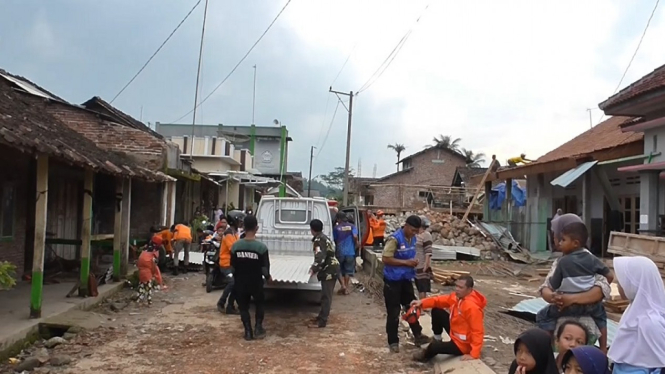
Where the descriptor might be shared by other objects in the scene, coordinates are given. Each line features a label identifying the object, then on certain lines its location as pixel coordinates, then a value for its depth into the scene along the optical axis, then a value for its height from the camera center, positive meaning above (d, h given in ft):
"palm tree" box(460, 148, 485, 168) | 220.43 +20.24
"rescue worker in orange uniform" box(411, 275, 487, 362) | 21.16 -3.83
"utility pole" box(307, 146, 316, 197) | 210.79 +14.54
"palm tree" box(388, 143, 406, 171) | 266.57 +26.40
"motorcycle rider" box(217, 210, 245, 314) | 32.30 -3.39
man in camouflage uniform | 29.14 -2.93
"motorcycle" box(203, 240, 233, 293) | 39.41 -4.61
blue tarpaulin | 80.28 +2.27
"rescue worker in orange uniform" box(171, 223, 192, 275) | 47.65 -2.93
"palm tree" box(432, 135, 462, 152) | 234.79 +26.82
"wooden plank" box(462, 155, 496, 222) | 79.79 +4.35
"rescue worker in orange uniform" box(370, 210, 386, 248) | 61.26 -2.38
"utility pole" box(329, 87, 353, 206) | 112.37 +12.63
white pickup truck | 39.86 -1.23
